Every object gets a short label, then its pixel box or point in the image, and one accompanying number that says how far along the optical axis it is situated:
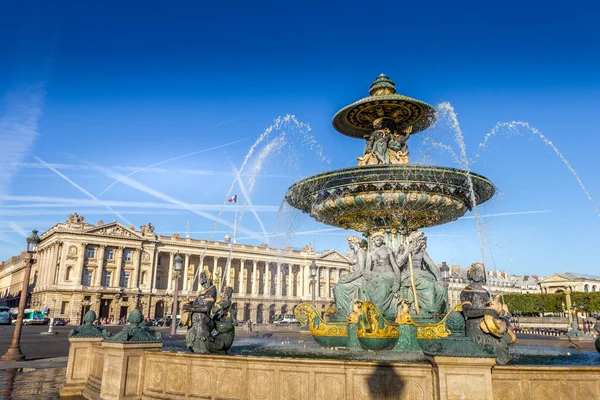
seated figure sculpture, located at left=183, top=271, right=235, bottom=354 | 7.36
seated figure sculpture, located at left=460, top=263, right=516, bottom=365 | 6.52
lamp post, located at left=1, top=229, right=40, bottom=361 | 14.37
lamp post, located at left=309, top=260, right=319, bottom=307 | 26.38
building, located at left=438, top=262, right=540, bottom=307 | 98.68
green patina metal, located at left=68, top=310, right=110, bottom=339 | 8.04
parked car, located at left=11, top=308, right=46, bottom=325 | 55.22
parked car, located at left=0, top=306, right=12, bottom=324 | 54.47
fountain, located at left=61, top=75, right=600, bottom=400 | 4.97
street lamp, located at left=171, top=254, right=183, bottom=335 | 24.69
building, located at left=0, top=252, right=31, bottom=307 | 106.99
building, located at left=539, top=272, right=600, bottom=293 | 106.38
